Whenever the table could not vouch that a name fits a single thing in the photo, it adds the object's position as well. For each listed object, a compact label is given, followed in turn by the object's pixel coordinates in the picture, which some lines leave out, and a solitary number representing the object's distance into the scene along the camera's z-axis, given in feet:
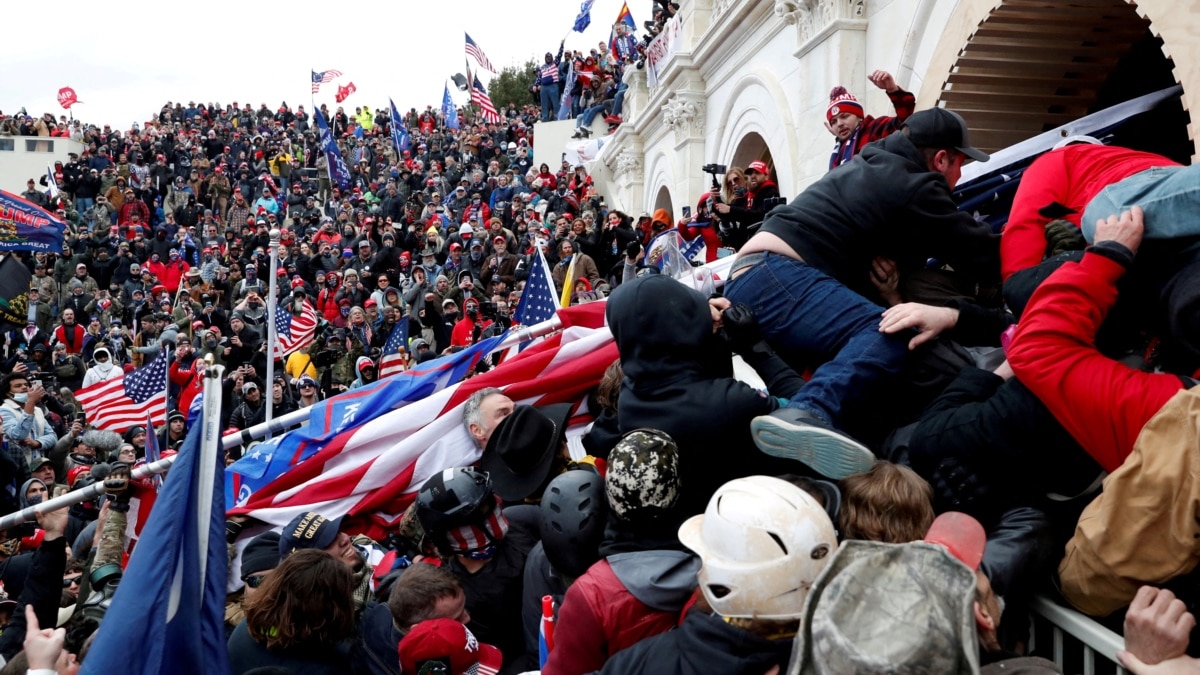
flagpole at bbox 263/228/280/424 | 28.44
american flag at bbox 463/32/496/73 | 101.09
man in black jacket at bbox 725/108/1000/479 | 11.41
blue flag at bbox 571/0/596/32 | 86.74
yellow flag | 34.78
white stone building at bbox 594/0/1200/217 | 24.04
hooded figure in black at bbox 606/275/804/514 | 10.45
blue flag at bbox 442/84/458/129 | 119.03
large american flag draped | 18.31
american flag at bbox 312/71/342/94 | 110.42
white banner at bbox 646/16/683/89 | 54.54
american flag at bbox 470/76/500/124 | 99.96
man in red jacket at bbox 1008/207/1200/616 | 7.44
